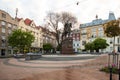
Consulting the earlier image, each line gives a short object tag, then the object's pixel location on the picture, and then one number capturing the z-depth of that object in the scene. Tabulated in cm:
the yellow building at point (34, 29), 2757
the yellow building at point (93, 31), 2975
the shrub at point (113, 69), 512
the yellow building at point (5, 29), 2362
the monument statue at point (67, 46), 1373
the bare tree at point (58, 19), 2077
